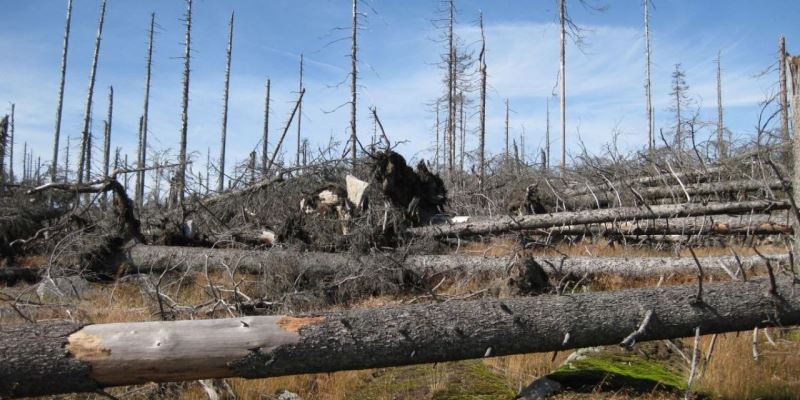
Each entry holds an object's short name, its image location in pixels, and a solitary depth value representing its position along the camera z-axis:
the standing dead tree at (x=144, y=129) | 32.04
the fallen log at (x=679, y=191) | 9.56
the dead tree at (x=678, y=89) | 38.59
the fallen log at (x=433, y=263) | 7.79
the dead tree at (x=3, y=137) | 14.36
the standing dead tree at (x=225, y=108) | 31.79
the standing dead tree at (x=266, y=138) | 11.11
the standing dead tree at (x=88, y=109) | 26.41
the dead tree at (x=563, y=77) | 22.93
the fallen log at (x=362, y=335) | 3.43
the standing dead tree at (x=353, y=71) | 20.73
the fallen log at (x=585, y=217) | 8.41
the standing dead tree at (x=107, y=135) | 39.41
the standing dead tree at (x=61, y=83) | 28.31
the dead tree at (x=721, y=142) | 10.97
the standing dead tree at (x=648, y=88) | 30.69
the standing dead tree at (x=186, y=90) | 26.09
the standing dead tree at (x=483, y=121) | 19.14
